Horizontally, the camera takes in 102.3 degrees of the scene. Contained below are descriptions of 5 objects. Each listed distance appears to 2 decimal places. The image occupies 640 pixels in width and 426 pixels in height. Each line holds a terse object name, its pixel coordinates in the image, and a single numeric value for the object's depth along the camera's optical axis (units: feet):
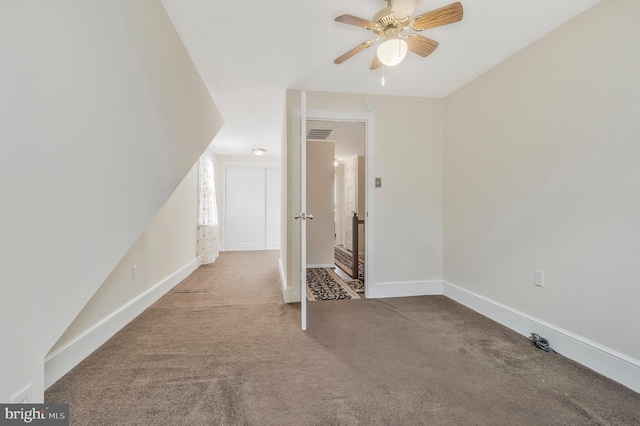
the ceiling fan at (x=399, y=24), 4.92
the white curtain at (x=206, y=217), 15.29
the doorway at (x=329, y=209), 11.86
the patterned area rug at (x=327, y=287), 10.44
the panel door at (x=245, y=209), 21.39
